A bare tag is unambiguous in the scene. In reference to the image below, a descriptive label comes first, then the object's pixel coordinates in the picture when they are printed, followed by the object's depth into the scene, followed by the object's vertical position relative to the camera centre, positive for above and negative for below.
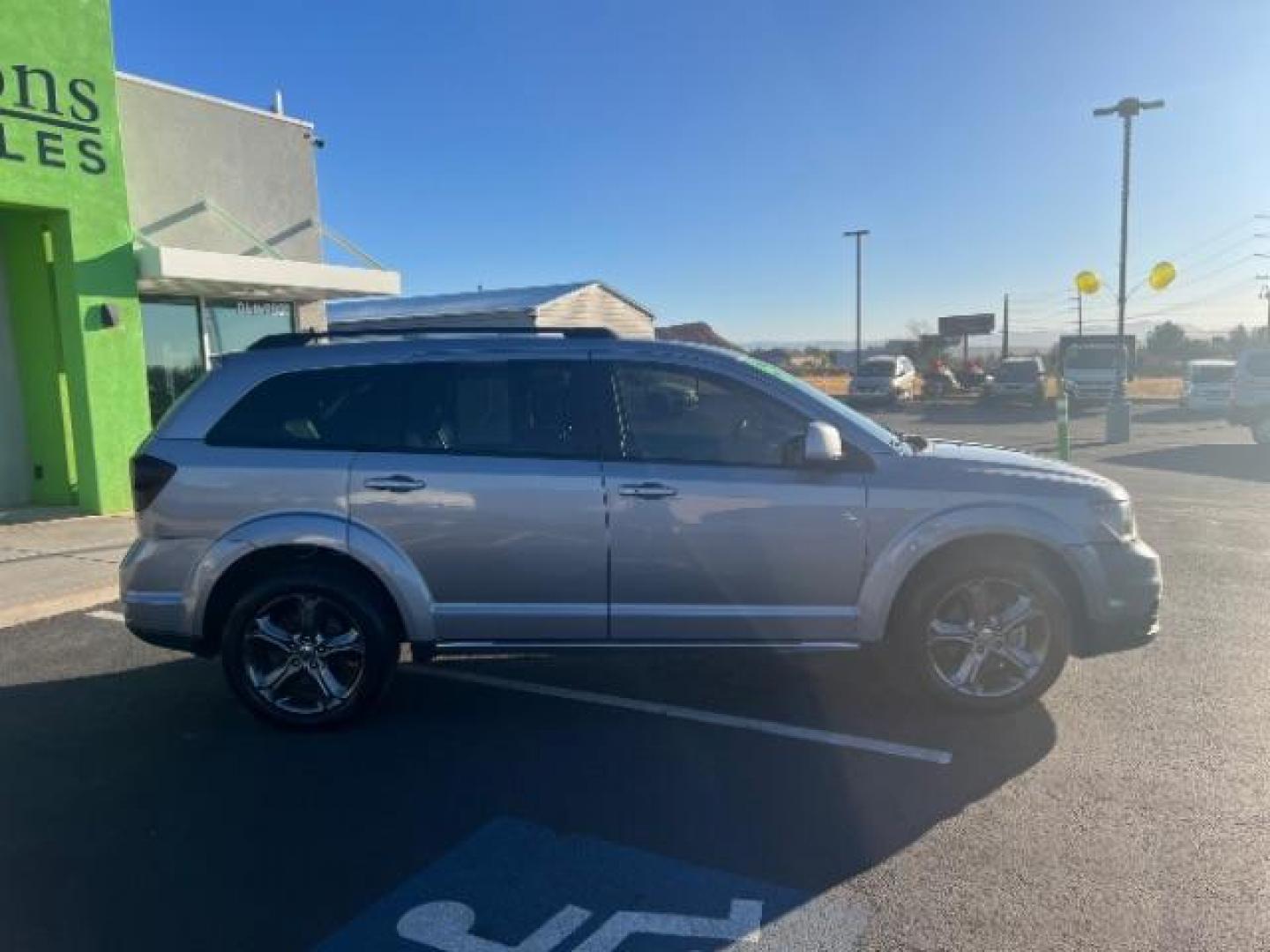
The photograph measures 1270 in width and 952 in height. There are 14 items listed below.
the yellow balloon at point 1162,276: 17.05 +1.69
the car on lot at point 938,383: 36.50 -0.48
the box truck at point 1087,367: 28.36 +0.00
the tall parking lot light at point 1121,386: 17.48 -0.42
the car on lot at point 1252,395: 17.27 -0.64
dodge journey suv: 4.28 -0.73
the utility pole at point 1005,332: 53.75 +2.25
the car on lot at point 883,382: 31.73 -0.28
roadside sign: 50.47 +2.60
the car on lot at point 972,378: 37.62 -0.31
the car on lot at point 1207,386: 24.70 -0.62
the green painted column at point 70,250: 9.06 +1.61
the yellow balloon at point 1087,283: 17.23 +1.60
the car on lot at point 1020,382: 29.69 -0.40
